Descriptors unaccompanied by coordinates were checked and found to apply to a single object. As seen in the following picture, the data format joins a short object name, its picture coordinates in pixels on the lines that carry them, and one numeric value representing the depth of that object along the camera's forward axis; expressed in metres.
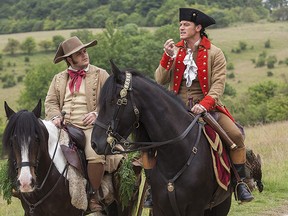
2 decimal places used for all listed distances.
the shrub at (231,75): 75.83
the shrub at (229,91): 63.55
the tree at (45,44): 105.19
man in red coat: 6.14
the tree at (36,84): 68.75
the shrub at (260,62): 79.62
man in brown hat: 6.93
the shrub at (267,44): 92.00
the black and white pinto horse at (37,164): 5.59
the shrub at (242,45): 92.10
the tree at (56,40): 103.99
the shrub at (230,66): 81.50
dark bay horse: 5.05
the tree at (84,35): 93.54
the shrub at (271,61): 77.25
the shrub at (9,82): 83.78
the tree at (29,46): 102.66
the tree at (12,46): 104.38
